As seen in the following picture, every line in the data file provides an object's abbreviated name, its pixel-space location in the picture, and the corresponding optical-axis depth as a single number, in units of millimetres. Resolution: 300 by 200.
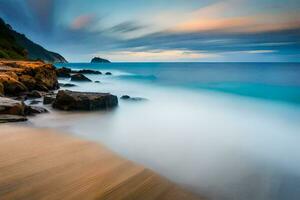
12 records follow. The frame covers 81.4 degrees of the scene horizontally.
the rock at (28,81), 10203
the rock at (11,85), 8547
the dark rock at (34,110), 6003
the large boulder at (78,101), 6884
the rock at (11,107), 5239
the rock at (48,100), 7650
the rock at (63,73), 24333
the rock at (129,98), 9799
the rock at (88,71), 34170
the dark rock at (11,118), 4900
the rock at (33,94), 8871
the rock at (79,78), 18770
